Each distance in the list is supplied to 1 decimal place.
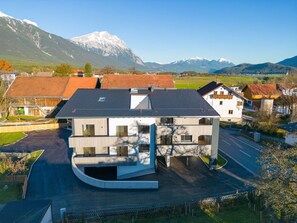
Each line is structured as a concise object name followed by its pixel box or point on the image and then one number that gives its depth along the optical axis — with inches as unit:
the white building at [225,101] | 1902.1
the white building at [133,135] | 916.6
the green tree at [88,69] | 3609.7
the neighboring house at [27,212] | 538.6
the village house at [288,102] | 1863.9
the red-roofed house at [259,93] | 2321.6
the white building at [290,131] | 1226.0
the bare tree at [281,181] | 472.1
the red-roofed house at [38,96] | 1878.7
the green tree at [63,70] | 3166.8
